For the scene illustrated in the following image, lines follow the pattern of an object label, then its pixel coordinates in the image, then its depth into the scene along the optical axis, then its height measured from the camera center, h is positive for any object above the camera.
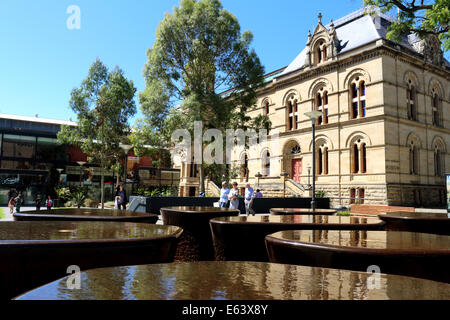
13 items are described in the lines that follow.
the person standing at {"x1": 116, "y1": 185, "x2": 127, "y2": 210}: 13.75 -0.46
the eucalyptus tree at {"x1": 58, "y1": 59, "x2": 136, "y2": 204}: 28.09 +6.78
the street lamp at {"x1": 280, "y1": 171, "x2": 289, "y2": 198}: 26.78 +0.74
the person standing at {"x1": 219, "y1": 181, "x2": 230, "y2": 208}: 12.41 -0.35
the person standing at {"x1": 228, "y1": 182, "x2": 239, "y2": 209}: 11.98 -0.33
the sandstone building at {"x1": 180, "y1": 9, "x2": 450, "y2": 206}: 24.55 +6.30
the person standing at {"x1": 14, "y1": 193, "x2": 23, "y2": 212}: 16.54 -0.82
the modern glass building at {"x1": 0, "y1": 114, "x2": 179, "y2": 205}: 28.97 +2.04
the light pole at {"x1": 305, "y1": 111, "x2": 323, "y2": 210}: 13.21 +3.16
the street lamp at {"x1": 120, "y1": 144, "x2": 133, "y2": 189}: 17.44 +2.25
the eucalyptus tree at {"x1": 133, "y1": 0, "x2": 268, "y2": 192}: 20.39 +8.05
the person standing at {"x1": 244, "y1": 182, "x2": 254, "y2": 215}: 13.41 -0.33
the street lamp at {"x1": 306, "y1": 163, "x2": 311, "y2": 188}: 27.39 +1.80
